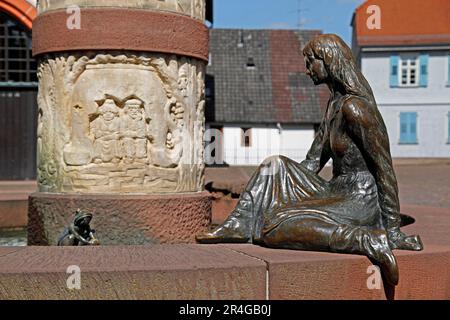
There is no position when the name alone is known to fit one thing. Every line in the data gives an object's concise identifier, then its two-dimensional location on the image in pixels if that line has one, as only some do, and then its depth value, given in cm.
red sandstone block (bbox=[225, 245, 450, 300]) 320
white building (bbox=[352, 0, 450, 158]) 3225
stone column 566
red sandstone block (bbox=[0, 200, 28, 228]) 783
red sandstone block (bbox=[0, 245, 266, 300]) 292
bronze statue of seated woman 362
